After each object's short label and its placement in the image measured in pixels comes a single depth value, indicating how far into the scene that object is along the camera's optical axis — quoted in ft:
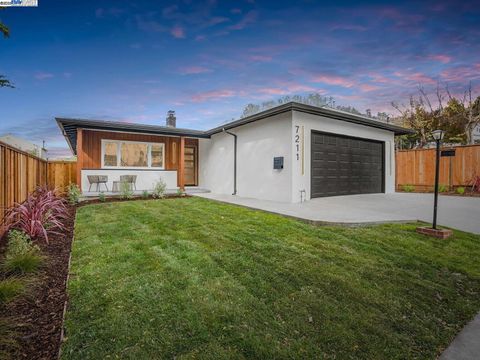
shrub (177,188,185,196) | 33.58
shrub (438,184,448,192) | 37.69
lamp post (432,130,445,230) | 15.91
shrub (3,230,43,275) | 9.29
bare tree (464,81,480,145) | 56.18
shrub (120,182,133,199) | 30.17
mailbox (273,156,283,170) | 26.83
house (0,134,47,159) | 71.38
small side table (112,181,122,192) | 35.29
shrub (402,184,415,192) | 40.41
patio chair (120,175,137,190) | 35.69
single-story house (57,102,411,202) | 26.78
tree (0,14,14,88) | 10.94
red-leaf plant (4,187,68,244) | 13.25
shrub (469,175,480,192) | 35.35
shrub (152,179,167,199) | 31.79
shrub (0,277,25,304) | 7.27
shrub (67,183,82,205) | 26.58
